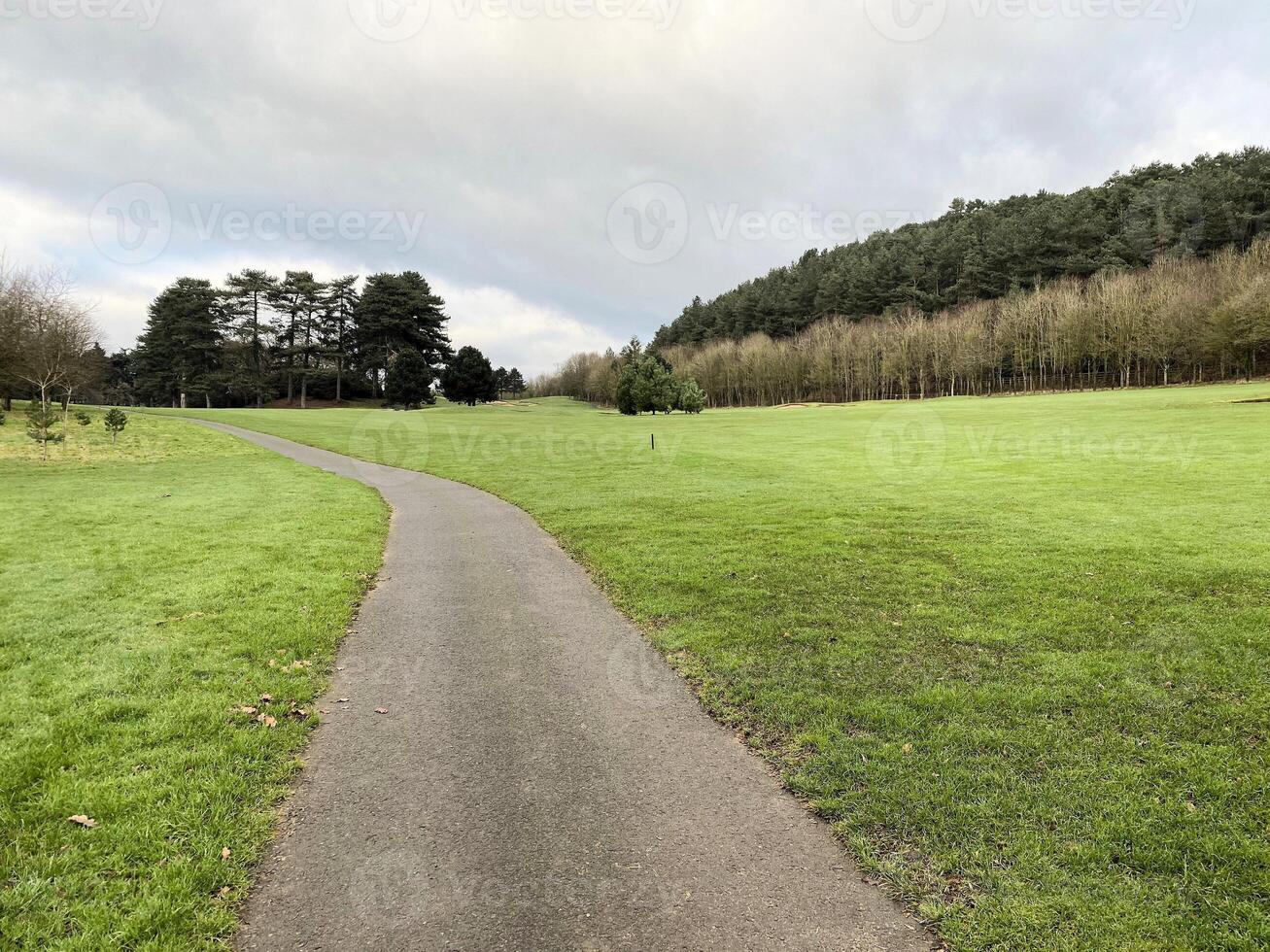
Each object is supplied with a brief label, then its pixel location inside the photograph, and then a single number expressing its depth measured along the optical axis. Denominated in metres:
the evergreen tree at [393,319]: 91.81
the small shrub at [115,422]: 31.67
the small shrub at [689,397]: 71.69
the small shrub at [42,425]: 26.69
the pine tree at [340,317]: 92.88
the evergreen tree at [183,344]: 87.62
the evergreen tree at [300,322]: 89.75
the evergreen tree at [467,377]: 89.44
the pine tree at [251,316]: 89.19
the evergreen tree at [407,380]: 81.44
